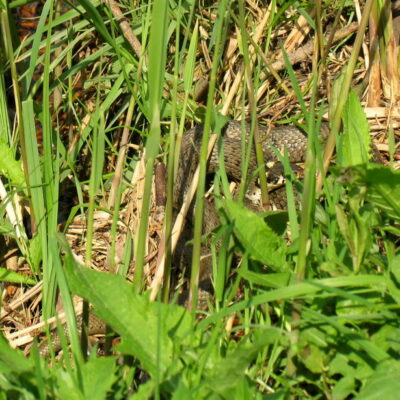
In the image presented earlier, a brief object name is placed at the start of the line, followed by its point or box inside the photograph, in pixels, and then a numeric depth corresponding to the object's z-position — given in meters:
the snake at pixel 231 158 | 6.59
